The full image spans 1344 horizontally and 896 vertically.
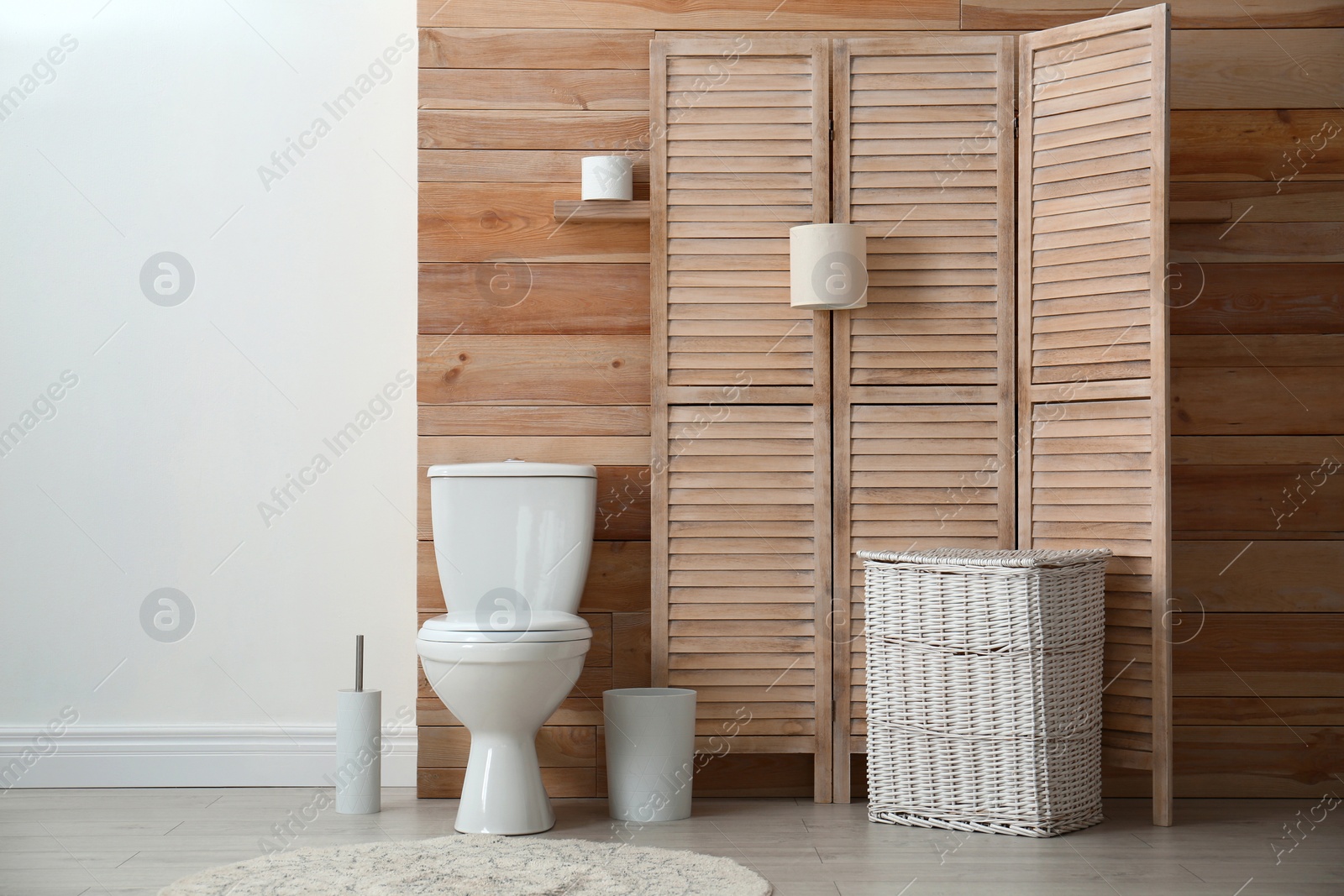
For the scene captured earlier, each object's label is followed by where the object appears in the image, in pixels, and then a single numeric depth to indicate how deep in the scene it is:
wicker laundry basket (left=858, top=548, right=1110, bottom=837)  2.22
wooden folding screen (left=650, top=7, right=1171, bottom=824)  2.51
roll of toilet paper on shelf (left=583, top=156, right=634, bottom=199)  2.57
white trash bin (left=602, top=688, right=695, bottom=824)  2.36
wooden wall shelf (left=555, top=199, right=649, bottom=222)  2.57
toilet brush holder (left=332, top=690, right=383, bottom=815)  2.44
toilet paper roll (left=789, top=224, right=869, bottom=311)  2.45
